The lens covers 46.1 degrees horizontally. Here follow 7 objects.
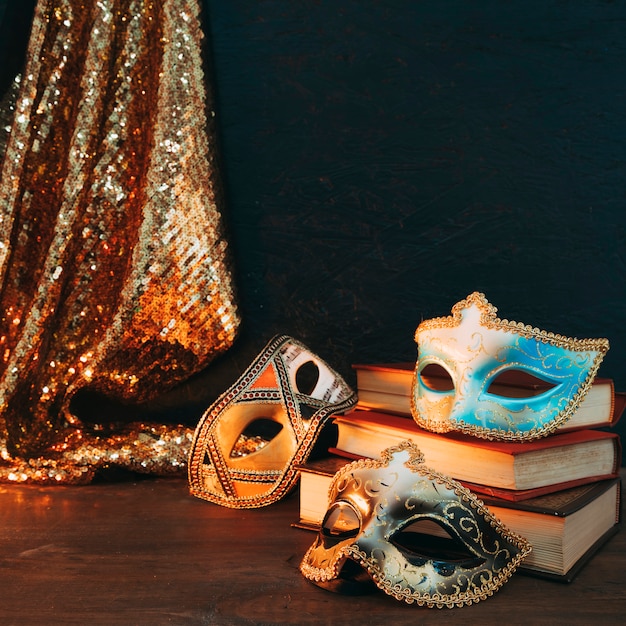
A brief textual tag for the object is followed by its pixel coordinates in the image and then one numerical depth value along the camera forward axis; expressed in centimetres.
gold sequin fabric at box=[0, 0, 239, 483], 124
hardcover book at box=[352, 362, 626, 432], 86
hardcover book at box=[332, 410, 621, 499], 76
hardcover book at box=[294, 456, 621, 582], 70
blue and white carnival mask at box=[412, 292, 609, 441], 77
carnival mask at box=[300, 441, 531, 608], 64
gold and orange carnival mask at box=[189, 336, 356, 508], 95
